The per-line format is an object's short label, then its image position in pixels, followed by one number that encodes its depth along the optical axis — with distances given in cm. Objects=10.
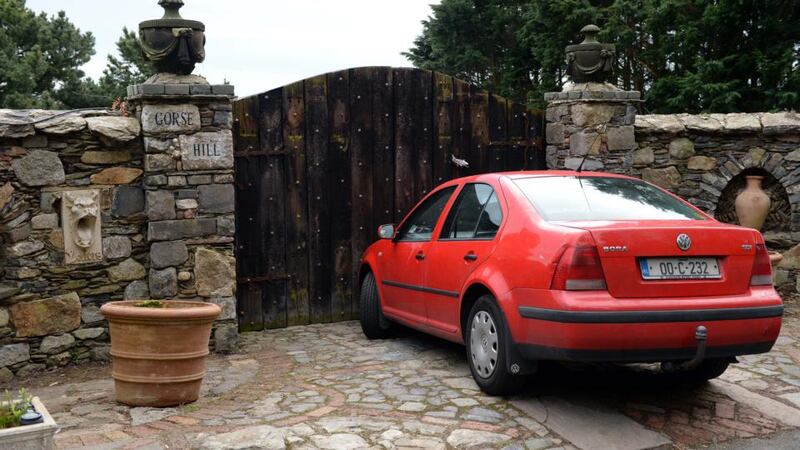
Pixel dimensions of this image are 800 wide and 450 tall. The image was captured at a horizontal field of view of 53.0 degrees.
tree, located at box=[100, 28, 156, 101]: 2831
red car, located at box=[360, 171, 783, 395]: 429
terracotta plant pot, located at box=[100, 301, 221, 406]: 492
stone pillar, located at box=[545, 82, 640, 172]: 814
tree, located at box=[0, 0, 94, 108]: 2178
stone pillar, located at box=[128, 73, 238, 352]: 643
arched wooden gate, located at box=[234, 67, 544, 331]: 746
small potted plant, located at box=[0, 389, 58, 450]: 340
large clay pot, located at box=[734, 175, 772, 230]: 849
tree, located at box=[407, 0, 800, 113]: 1336
